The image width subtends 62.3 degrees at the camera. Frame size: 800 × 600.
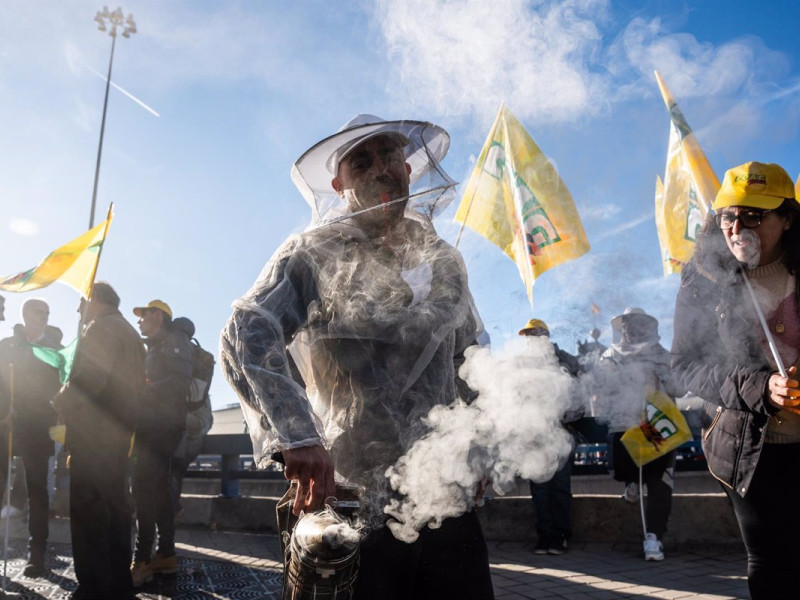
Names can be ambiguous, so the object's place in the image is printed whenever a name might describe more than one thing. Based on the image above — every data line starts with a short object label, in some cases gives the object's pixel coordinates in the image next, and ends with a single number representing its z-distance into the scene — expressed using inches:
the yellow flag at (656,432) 200.7
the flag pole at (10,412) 224.7
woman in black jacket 98.7
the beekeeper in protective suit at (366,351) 72.7
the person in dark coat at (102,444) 157.6
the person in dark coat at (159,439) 199.5
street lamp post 946.1
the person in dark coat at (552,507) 226.5
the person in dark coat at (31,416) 217.9
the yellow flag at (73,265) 219.3
